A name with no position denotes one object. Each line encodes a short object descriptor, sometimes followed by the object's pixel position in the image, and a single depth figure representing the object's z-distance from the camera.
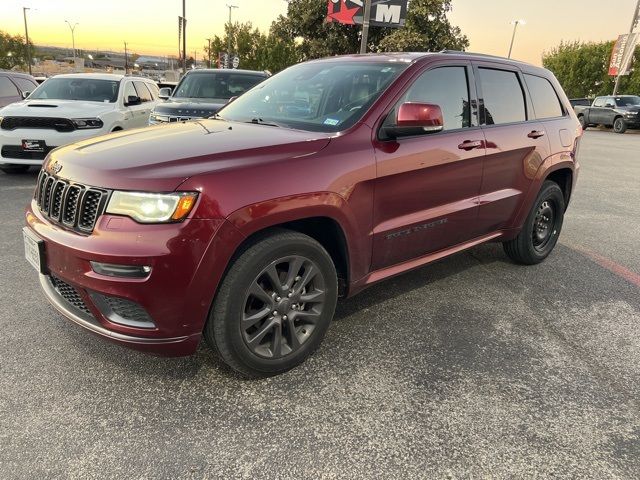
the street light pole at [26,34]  63.25
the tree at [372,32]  33.16
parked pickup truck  23.42
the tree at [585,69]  47.22
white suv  7.30
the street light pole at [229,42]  59.84
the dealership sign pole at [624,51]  29.88
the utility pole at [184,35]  29.13
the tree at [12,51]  64.06
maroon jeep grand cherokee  2.21
